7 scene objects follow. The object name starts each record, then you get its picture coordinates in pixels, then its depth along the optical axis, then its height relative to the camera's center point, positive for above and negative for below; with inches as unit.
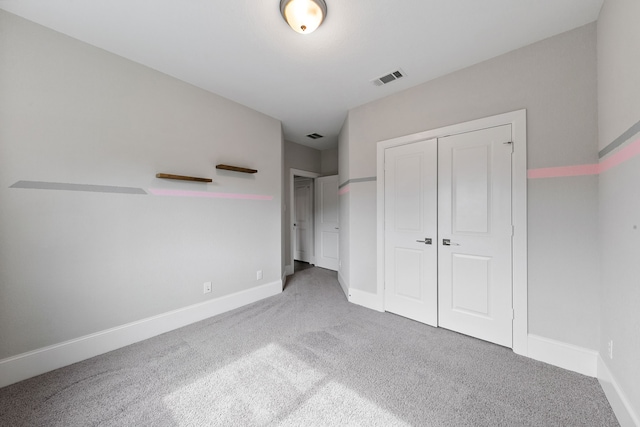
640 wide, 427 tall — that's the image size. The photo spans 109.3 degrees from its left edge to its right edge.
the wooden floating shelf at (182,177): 91.1 +15.6
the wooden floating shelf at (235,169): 110.5 +23.1
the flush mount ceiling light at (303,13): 59.9 +54.9
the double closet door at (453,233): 82.4 -7.2
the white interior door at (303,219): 209.6 -4.7
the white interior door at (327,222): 189.2 -6.6
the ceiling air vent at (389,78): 94.2 +59.2
